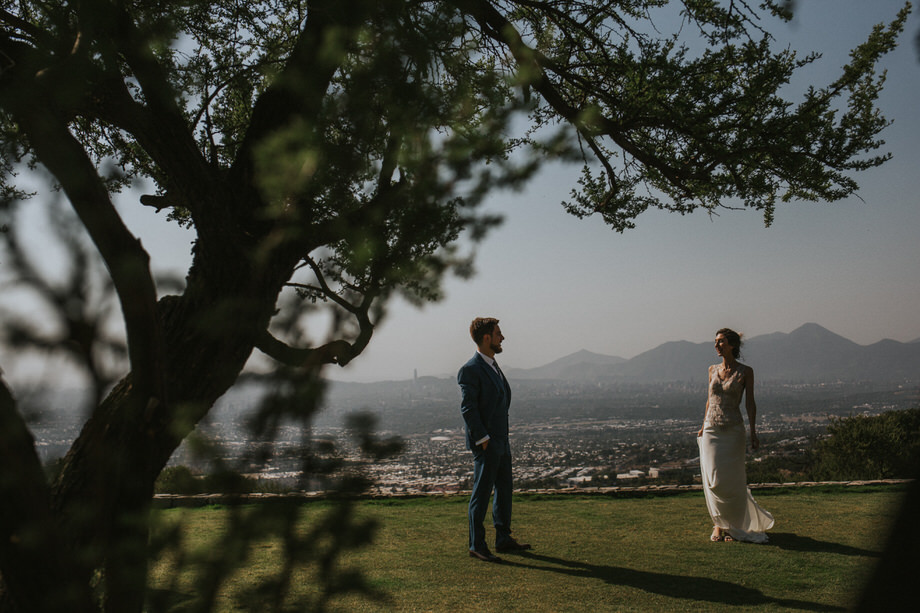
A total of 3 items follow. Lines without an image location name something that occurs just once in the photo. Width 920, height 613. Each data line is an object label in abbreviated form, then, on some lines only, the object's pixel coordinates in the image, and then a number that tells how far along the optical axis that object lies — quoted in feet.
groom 19.45
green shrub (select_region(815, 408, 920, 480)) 39.65
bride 22.07
